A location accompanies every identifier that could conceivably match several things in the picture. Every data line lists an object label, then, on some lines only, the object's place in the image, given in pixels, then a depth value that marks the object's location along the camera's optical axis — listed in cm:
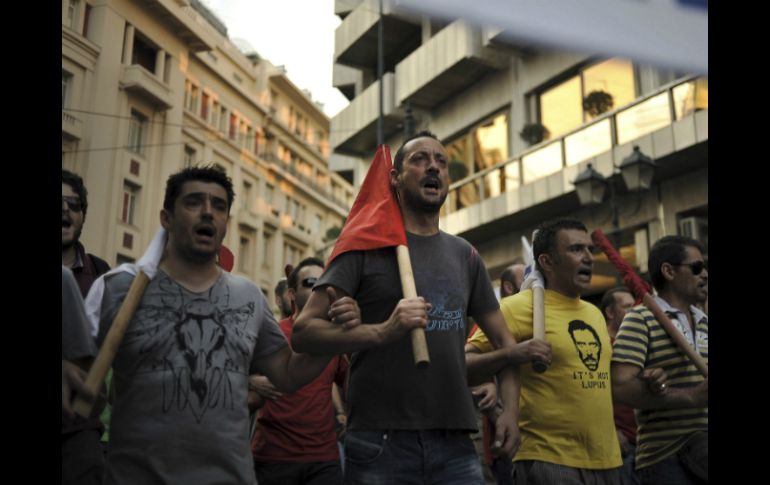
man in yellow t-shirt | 358
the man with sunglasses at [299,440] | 512
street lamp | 975
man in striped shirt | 392
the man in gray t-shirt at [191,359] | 273
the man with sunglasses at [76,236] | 333
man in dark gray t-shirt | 291
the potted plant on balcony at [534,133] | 1575
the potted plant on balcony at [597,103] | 1452
